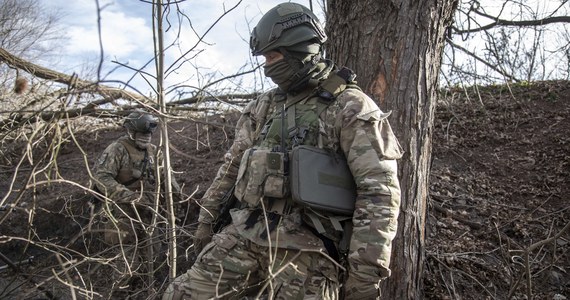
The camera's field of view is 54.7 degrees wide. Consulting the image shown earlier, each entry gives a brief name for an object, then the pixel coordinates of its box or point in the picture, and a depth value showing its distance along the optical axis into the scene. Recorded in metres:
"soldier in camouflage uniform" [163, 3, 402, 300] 2.83
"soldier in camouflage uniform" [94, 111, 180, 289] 7.16
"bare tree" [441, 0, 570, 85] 5.68
